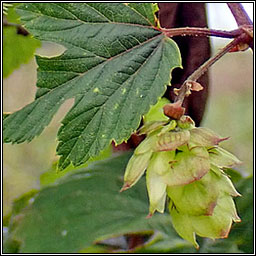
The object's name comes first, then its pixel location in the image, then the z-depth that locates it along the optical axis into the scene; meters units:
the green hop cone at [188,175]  0.54
